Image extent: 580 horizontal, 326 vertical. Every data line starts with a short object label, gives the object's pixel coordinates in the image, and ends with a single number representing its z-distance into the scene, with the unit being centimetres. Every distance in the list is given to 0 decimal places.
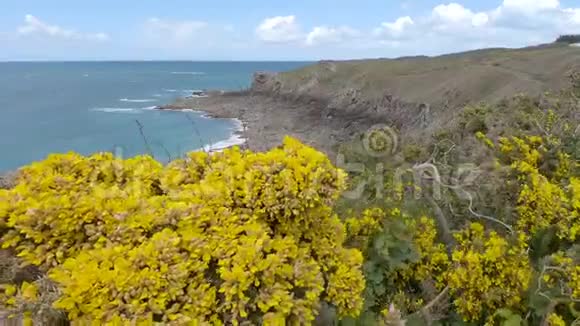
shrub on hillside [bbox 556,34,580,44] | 6584
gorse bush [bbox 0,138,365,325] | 189
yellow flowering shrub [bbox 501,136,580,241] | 383
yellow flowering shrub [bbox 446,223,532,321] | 334
